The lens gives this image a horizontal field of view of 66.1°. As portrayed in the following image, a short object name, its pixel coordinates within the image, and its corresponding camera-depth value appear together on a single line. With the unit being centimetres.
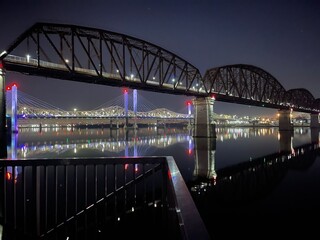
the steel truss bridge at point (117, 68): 3949
